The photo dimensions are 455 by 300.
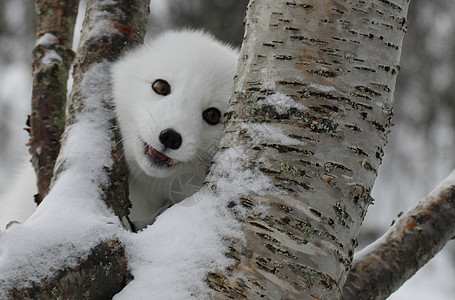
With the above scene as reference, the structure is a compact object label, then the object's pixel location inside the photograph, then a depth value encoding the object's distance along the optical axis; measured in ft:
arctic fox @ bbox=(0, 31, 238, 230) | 8.82
